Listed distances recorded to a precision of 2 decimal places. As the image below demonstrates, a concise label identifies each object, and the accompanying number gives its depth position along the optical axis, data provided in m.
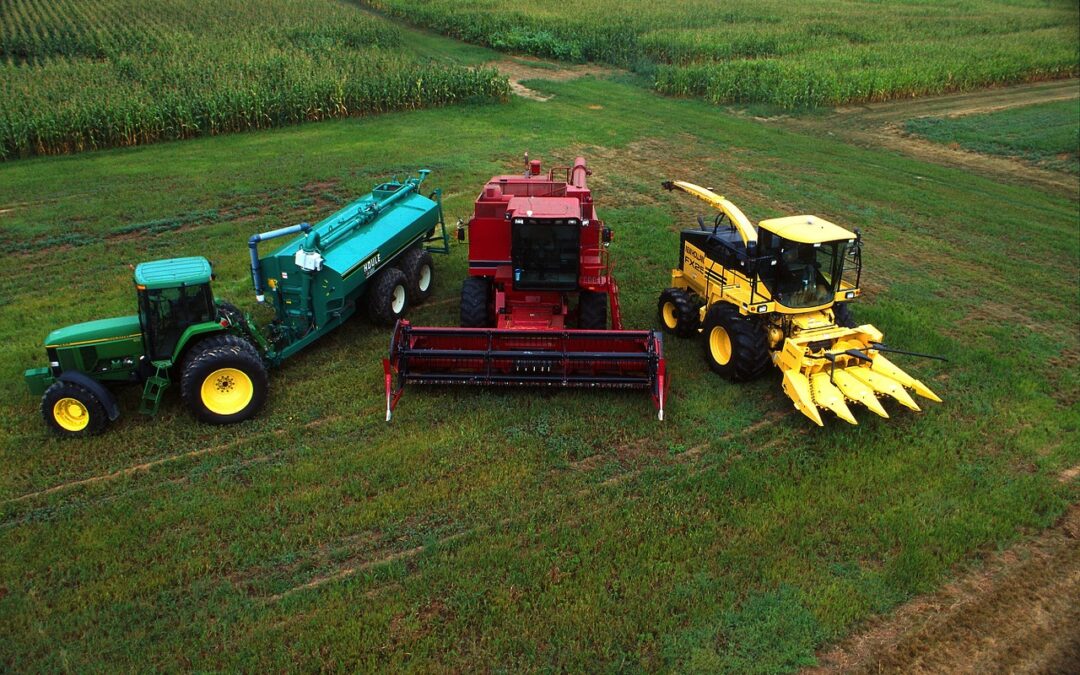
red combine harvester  9.27
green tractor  8.45
